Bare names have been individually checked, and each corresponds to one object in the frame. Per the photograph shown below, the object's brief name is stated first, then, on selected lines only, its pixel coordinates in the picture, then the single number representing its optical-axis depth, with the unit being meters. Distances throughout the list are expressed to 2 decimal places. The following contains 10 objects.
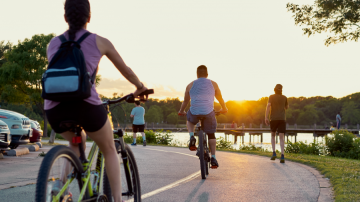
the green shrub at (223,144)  22.06
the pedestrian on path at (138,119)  16.83
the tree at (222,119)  163.25
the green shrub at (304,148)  16.39
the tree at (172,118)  150.73
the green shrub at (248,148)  19.17
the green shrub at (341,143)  16.20
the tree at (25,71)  31.56
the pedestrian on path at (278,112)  10.02
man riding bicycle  6.84
